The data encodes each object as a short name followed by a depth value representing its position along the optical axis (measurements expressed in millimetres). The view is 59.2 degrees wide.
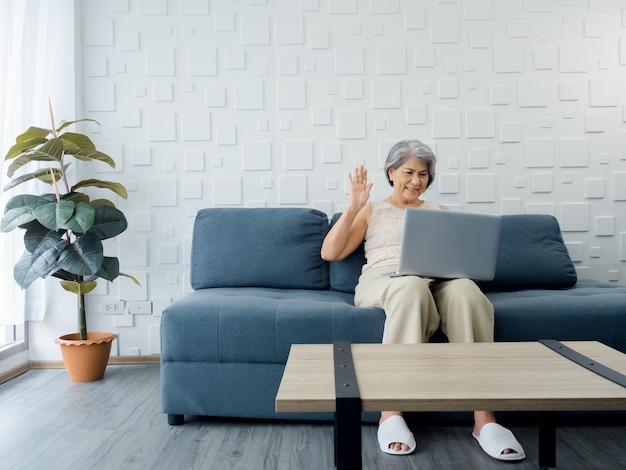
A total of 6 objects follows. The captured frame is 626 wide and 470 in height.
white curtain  2654
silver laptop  1941
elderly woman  1806
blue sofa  2115
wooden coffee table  1078
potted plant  2580
